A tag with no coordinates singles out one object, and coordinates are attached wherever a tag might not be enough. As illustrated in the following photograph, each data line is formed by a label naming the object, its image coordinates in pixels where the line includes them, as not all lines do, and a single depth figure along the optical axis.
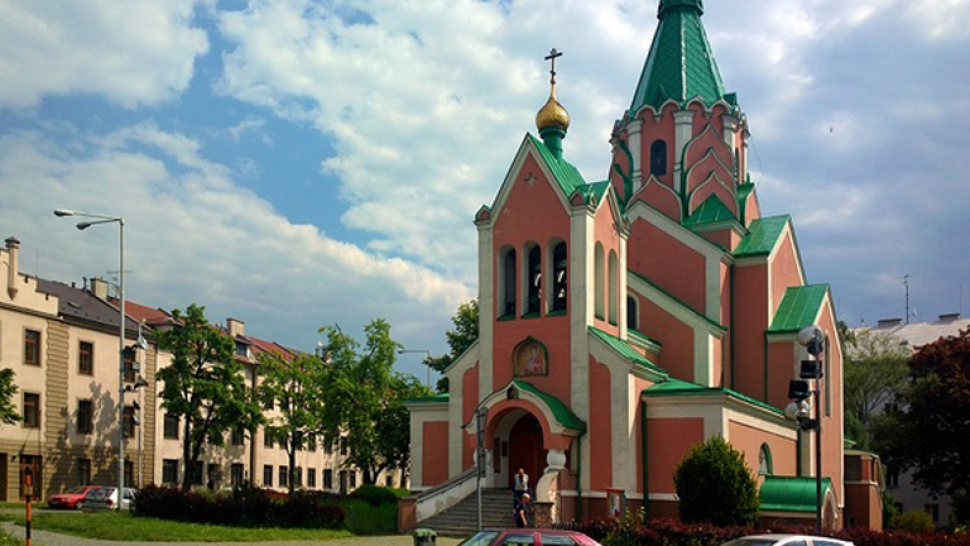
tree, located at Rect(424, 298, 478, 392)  50.56
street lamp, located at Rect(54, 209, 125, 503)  32.84
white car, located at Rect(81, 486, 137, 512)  36.41
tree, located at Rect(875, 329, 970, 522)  50.22
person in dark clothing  28.06
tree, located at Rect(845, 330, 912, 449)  57.72
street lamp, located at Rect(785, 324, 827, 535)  21.33
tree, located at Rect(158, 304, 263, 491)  45.44
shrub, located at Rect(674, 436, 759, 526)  26.02
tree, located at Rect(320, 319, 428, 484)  43.78
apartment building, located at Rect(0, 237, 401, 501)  43.31
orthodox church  30.06
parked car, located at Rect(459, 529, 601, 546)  17.02
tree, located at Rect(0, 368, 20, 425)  37.34
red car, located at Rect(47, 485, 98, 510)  38.56
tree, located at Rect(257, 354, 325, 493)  48.00
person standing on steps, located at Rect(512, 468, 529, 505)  29.12
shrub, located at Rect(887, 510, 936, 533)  39.75
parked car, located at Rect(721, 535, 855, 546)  17.27
